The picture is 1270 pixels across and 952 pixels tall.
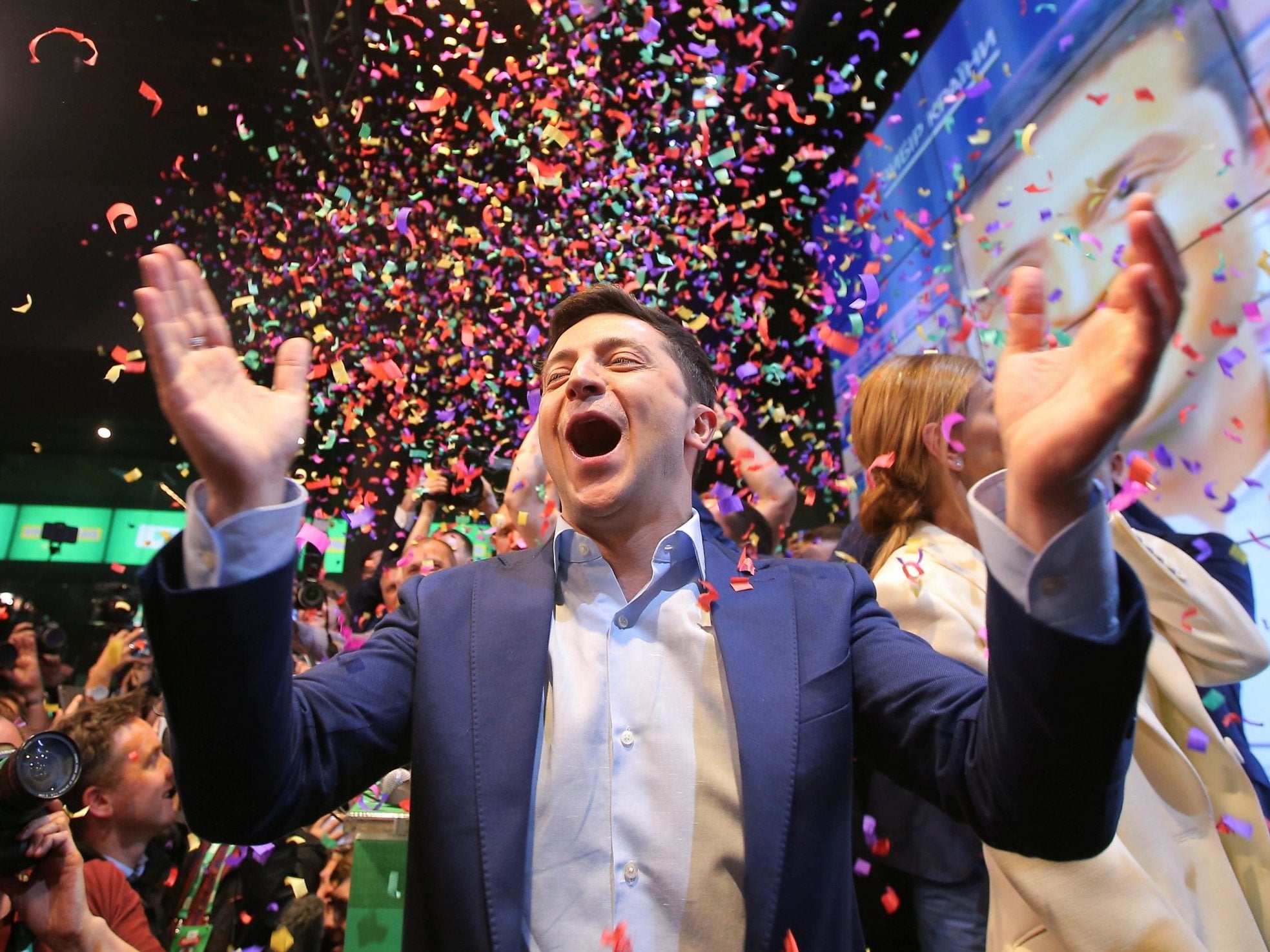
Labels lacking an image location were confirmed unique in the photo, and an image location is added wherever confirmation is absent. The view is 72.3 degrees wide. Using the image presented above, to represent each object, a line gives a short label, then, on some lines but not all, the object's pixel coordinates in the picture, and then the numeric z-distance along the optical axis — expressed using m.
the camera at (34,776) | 1.65
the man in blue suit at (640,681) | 0.84
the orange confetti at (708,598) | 1.31
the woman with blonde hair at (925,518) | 1.76
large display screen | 2.76
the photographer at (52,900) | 1.85
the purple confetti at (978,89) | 4.08
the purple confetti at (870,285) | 2.54
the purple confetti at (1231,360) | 2.78
